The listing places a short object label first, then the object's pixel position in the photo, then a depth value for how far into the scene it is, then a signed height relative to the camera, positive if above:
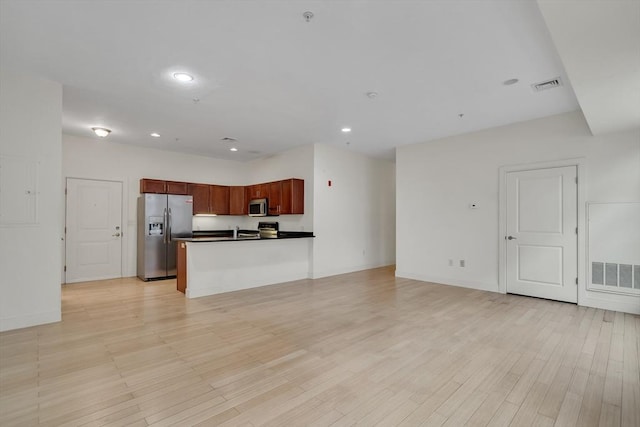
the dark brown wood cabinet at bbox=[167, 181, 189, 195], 6.99 +0.62
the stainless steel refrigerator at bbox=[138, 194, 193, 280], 6.37 -0.38
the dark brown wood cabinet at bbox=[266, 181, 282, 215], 6.90 +0.42
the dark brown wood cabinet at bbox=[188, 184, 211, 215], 7.44 +0.42
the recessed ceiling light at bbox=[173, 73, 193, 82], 3.41 +1.57
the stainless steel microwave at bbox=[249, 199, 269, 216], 7.34 +0.18
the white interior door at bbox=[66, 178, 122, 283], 6.09 -0.33
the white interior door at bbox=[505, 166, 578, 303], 4.57 -0.29
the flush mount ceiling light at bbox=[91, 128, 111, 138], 5.32 +1.45
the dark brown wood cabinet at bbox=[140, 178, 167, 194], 6.66 +0.63
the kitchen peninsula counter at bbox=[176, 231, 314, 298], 5.00 -0.89
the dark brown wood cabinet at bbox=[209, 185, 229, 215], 7.80 +0.39
